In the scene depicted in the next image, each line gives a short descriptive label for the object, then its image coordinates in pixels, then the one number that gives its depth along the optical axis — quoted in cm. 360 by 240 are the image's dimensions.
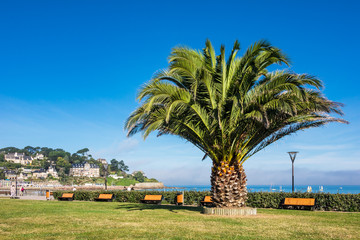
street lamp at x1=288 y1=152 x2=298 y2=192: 2325
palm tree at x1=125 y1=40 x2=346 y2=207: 1378
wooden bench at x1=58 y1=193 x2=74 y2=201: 2838
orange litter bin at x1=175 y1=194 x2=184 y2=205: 2201
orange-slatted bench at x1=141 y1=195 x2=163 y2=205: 2350
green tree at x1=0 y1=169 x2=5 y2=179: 18475
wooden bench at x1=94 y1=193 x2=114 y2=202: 2631
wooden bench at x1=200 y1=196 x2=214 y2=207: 2065
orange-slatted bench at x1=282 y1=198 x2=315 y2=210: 1820
